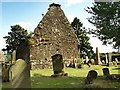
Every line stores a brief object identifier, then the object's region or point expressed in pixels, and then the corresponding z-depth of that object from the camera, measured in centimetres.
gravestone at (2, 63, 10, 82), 673
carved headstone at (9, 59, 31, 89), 390
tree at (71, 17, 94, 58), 2132
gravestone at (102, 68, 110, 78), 731
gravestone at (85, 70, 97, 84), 565
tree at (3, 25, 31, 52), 2477
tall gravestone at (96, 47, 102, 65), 1345
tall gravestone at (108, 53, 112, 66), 1210
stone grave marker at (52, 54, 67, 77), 792
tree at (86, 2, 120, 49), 646
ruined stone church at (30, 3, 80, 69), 1157
